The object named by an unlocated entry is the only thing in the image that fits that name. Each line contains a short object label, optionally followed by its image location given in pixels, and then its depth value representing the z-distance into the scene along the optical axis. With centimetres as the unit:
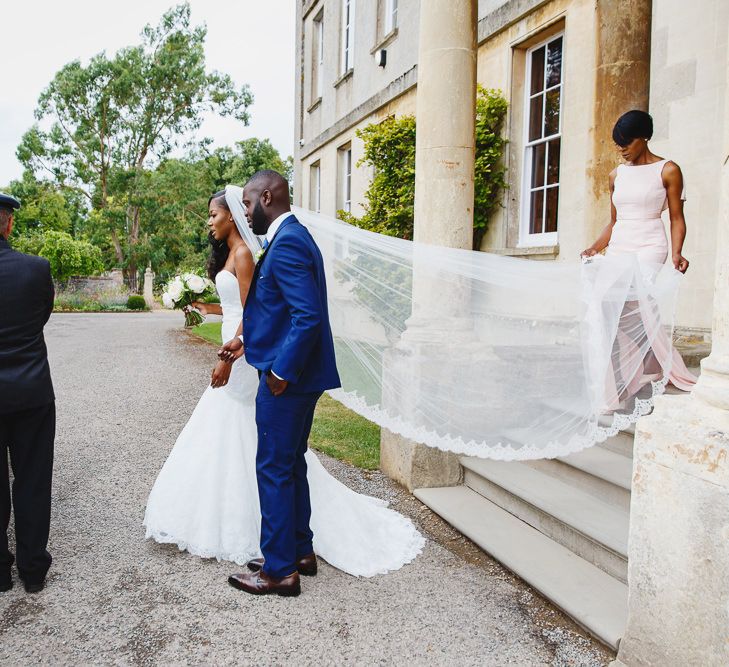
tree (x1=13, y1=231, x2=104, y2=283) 3828
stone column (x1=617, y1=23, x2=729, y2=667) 252
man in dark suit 353
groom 341
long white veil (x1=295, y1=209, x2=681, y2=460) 391
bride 409
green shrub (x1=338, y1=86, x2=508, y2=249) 910
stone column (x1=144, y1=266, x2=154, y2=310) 4016
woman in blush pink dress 390
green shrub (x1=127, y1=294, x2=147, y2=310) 3641
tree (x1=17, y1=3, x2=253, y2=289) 4478
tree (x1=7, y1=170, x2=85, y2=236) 4769
